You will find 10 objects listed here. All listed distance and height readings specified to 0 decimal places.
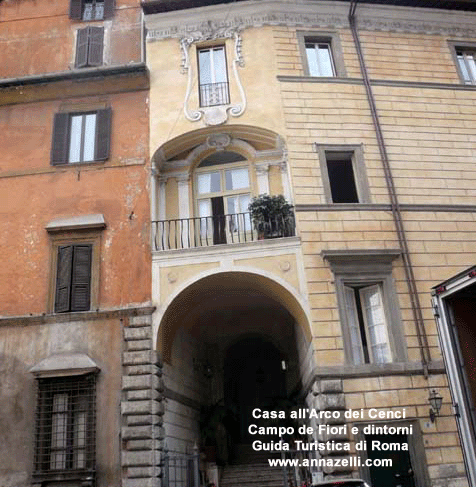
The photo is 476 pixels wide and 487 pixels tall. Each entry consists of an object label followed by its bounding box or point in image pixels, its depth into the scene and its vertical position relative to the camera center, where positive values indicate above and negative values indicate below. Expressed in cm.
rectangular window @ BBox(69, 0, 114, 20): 1716 +1434
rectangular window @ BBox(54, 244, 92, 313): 1284 +493
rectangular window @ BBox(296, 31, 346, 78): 1553 +1146
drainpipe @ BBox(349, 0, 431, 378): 1202 +595
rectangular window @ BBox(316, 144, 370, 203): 1381 +745
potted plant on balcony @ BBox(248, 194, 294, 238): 1332 +607
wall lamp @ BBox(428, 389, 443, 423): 1128 +130
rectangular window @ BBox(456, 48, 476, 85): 1630 +1136
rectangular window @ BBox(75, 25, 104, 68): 1615 +1259
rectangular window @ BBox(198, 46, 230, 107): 1502 +1081
